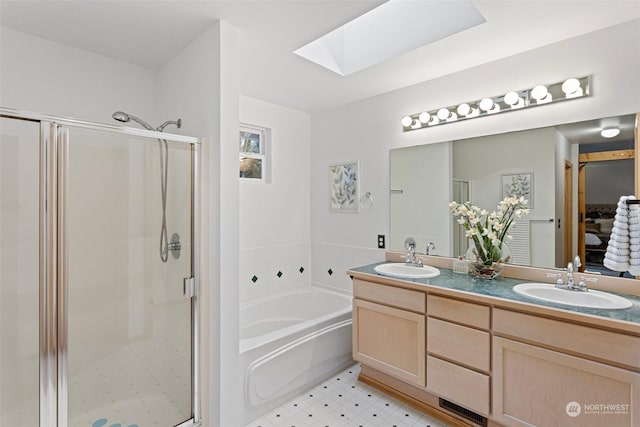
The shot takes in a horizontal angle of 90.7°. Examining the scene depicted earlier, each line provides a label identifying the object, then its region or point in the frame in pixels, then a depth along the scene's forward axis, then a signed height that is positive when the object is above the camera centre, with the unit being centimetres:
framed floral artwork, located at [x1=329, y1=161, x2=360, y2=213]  316 +27
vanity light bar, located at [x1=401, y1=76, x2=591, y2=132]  195 +78
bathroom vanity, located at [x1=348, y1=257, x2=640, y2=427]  142 -75
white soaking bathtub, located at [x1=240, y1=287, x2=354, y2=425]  203 -102
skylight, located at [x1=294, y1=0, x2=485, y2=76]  188 +121
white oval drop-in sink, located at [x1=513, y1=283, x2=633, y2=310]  161 -46
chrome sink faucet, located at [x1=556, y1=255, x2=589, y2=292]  182 -41
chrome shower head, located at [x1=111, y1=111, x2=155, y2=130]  175 +54
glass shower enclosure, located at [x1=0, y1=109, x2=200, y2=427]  142 -33
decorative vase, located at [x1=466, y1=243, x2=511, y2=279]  215 -36
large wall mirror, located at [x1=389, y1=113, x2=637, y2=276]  190 +21
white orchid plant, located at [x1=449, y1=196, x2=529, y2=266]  216 -10
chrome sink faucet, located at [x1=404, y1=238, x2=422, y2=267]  260 -35
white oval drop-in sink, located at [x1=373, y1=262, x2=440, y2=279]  234 -44
